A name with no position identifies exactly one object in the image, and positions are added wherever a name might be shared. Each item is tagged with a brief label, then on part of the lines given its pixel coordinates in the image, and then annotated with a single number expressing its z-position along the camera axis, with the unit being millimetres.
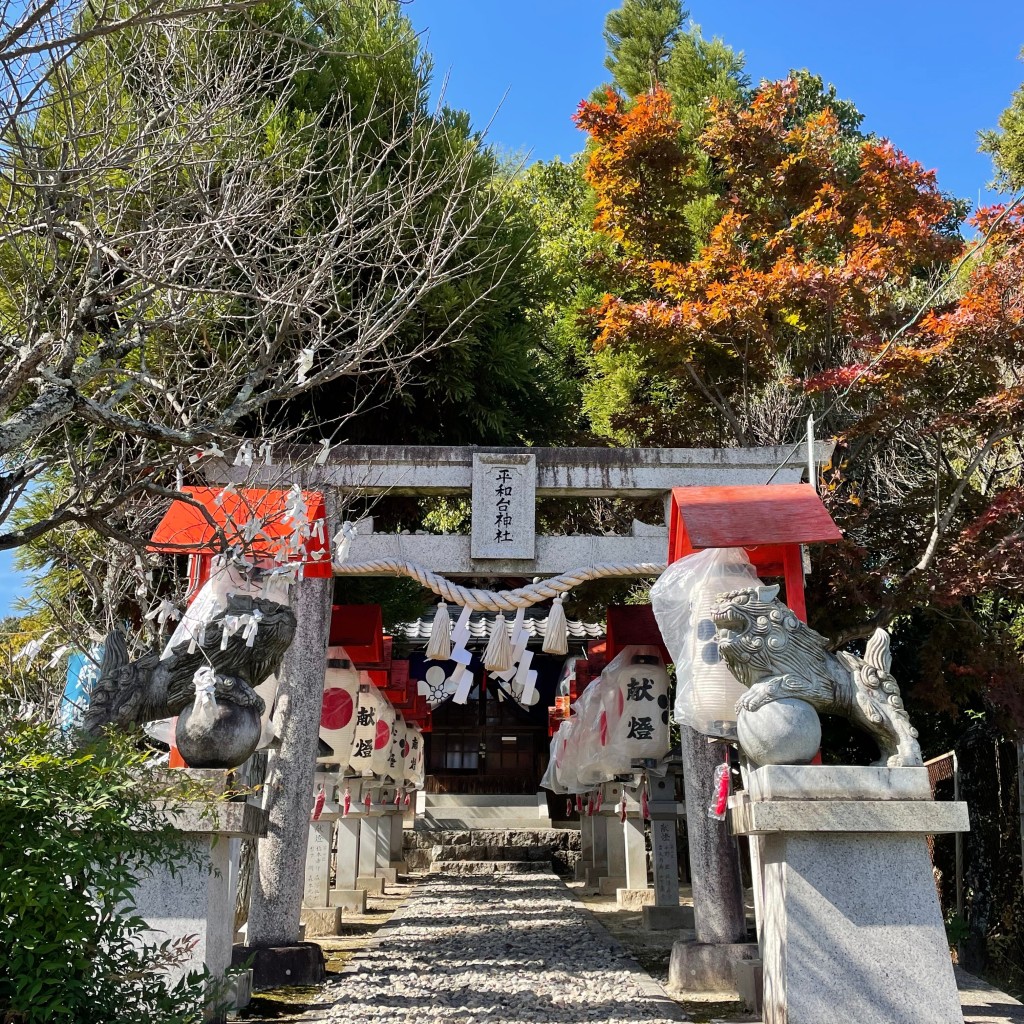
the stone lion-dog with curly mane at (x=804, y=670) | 5770
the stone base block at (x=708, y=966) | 7777
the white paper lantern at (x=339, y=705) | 11266
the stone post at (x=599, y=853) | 17141
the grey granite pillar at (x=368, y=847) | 16500
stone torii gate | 8812
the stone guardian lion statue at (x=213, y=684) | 5895
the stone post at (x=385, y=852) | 17584
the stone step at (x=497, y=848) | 20719
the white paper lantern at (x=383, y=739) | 13516
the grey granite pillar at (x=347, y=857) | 14164
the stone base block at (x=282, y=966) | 7797
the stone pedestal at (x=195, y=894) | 5450
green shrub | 3646
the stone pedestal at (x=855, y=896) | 5320
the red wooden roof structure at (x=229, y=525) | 7613
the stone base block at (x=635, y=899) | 14023
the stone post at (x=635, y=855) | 14258
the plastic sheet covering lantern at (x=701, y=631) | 7113
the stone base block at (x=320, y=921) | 11164
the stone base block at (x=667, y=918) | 11609
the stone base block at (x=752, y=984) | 7004
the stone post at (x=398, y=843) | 19453
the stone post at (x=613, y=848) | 15945
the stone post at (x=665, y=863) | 11641
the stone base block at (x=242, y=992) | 6561
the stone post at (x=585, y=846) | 17953
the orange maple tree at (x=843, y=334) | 9641
